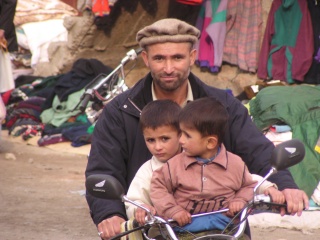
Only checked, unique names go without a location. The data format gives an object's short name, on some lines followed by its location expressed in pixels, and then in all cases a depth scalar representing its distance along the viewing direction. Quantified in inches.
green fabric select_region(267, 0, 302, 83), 713.4
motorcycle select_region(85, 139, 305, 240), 237.0
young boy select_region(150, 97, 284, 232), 249.1
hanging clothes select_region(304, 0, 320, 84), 703.7
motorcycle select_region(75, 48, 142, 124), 548.8
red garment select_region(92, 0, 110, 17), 806.9
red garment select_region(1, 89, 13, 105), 863.1
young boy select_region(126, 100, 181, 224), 270.0
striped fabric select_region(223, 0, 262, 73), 756.5
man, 296.5
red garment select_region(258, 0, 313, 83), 704.3
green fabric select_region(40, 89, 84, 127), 774.5
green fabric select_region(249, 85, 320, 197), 521.3
